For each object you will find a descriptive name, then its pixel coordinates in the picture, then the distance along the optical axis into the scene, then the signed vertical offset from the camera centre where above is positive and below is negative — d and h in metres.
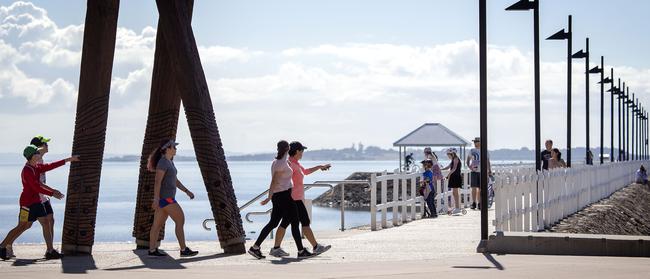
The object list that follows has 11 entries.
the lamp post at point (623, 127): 82.36 +2.97
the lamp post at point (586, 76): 51.91 +4.05
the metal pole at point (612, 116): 73.02 +3.42
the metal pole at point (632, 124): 99.76 +3.73
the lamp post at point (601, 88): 58.66 +4.10
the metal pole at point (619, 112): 80.38 +3.82
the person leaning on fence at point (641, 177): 71.88 -0.58
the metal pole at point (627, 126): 92.86 +3.38
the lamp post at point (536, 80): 33.39 +2.46
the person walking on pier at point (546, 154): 35.09 +0.37
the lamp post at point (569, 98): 46.03 +2.58
